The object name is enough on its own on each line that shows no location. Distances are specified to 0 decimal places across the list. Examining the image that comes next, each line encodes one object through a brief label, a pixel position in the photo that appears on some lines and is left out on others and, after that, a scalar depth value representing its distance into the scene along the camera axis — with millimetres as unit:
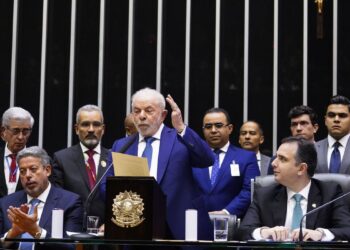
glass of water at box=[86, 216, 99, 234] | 8050
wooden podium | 7525
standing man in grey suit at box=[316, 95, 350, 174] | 10766
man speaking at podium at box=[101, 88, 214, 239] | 8970
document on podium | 7726
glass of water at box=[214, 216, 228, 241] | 7706
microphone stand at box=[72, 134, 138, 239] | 8380
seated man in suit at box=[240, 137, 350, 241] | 8568
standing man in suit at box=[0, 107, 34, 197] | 11388
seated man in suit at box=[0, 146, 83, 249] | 9638
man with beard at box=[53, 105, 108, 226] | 10902
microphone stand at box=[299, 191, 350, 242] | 7557
